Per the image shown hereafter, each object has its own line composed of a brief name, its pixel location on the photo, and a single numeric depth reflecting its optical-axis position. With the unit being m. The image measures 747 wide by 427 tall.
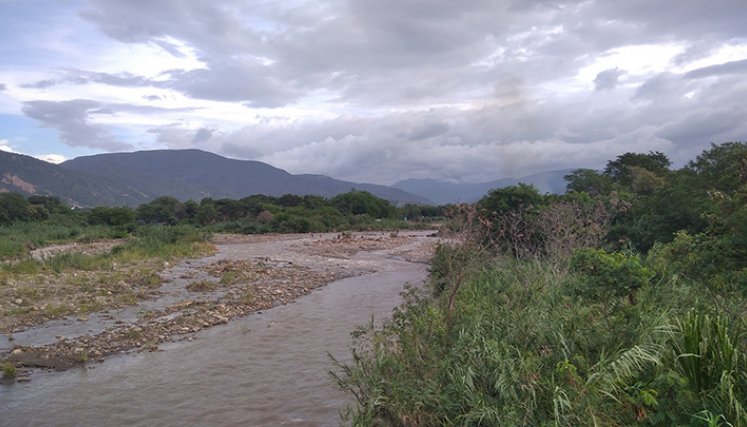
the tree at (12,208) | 45.16
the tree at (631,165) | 44.95
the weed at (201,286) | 17.08
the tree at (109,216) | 51.50
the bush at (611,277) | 5.96
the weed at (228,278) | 18.49
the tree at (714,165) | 10.25
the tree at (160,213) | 58.47
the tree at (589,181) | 42.22
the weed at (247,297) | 15.13
